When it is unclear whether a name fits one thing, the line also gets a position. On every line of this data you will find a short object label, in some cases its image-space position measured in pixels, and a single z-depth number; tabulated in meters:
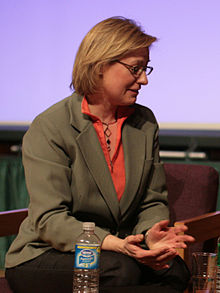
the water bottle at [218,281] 3.44
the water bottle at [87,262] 3.05
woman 3.24
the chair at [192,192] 3.84
